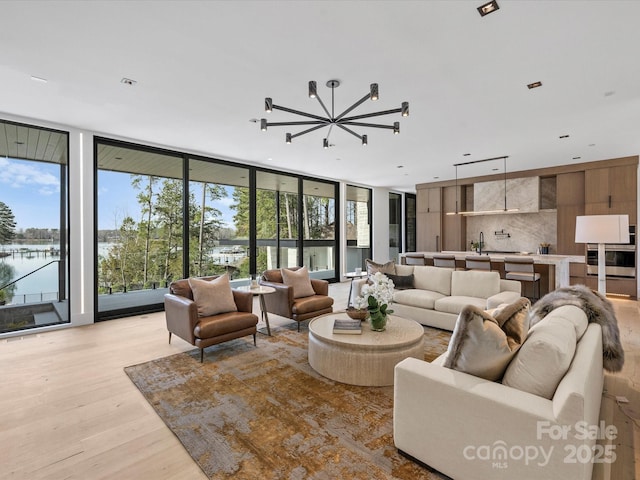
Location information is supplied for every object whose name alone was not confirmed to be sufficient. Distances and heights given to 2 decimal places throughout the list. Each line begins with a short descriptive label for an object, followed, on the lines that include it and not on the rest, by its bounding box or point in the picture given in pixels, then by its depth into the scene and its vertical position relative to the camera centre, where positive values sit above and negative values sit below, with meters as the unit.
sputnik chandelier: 2.84 +1.20
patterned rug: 1.89 -1.31
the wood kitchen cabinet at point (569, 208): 7.37 +0.72
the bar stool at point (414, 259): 7.45 -0.46
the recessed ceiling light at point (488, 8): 2.24 +1.62
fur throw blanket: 2.48 -0.58
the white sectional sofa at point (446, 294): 4.34 -0.80
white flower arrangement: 3.15 -0.55
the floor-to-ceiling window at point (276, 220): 7.36 +0.45
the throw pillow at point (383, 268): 5.38 -0.48
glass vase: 3.18 -0.81
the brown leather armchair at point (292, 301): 4.45 -0.87
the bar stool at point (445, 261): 6.59 -0.45
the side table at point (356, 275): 5.38 -0.61
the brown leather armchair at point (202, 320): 3.42 -0.89
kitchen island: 5.84 -0.54
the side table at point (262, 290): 4.21 -0.67
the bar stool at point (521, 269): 5.81 -0.55
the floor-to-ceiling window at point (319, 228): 8.50 +0.32
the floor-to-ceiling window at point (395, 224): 11.38 +0.54
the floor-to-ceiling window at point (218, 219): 6.25 +0.42
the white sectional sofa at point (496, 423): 1.40 -0.90
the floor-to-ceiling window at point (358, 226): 9.80 +0.42
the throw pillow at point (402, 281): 5.31 -0.69
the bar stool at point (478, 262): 6.13 -0.45
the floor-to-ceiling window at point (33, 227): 4.45 +0.19
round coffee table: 2.84 -1.03
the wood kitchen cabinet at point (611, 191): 6.67 +1.01
